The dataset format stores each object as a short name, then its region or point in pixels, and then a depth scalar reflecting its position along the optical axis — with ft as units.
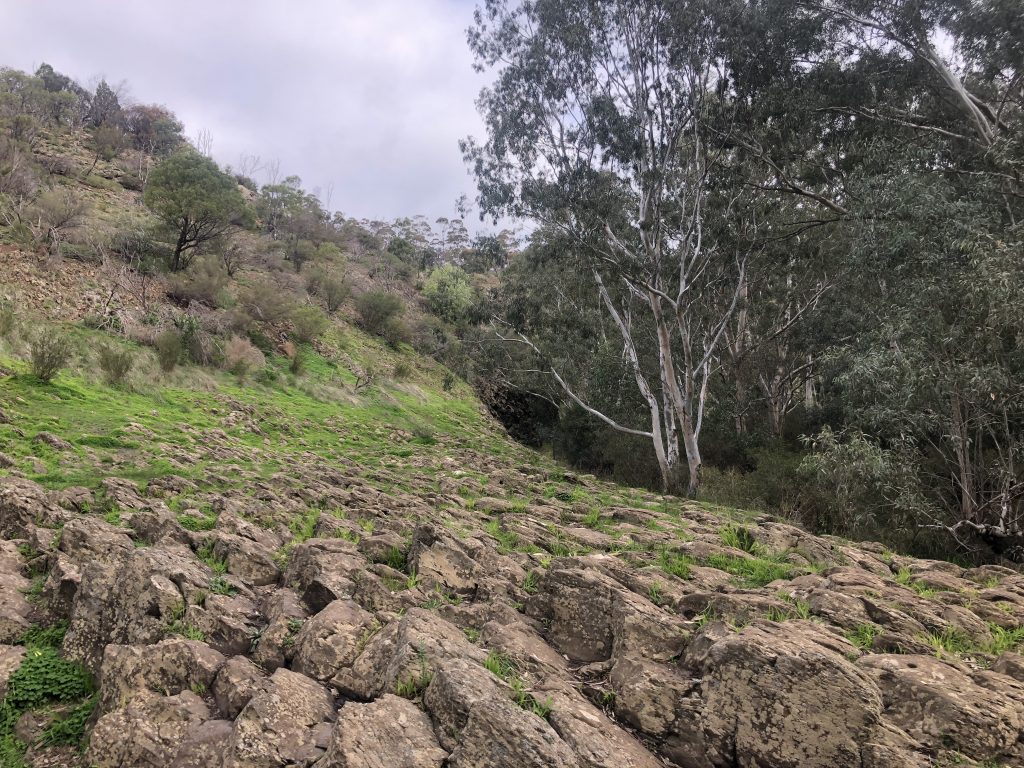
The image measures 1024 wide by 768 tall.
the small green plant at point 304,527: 23.31
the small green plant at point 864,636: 13.91
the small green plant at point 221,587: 16.56
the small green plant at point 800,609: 15.52
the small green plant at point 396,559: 19.75
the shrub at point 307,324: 92.58
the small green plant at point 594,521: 29.41
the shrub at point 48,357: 42.01
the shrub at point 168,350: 57.47
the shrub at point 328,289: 120.78
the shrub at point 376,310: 121.70
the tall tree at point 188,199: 81.87
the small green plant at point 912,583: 18.70
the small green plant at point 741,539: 25.48
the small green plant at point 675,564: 19.95
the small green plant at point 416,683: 12.18
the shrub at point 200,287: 77.41
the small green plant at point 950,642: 13.66
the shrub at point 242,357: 67.00
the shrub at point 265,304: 87.32
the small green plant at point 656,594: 16.82
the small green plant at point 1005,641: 14.02
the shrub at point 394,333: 122.72
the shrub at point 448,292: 147.13
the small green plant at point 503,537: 22.53
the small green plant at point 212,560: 18.46
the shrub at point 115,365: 49.42
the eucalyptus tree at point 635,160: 54.34
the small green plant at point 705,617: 14.95
